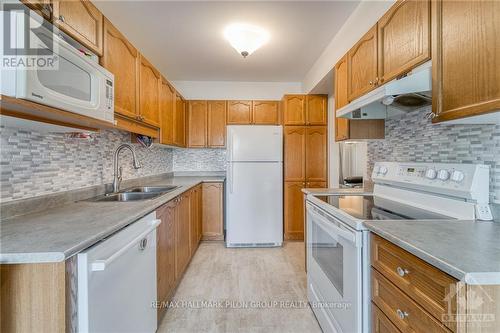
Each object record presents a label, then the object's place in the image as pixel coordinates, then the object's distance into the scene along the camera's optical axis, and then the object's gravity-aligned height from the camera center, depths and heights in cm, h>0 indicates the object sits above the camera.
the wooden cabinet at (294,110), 348 +83
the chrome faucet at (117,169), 206 -3
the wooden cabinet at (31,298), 75 -42
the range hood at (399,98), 114 +39
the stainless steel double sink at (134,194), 185 -24
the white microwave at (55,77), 80 +38
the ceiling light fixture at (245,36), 228 +128
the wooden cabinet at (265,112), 382 +87
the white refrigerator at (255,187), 320 -29
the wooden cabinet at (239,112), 382 +87
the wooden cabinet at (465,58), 81 +42
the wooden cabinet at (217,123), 382 +70
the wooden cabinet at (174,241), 169 -66
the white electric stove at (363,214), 109 -25
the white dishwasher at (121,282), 85 -51
